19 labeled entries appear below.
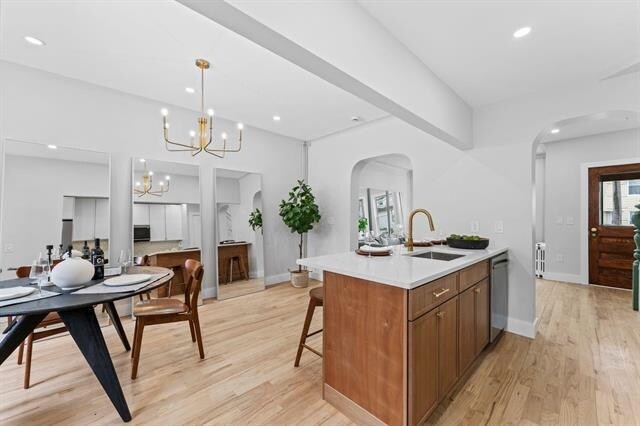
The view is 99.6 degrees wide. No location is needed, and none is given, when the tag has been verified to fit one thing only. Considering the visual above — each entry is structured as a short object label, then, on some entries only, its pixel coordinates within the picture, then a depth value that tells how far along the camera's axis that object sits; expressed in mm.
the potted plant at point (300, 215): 4699
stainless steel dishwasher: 2663
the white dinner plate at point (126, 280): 1983
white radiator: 5176
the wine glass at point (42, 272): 1898
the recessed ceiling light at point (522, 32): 1932
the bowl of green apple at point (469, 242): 2688
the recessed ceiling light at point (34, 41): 2334
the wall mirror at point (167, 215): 3566
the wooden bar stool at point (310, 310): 2180
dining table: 1687
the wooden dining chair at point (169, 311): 2098
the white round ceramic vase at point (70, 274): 1896
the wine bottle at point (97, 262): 2229
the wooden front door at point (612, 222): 4379
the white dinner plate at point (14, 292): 1641
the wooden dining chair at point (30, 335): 1976
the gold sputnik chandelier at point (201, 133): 2654
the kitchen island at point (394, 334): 1443
